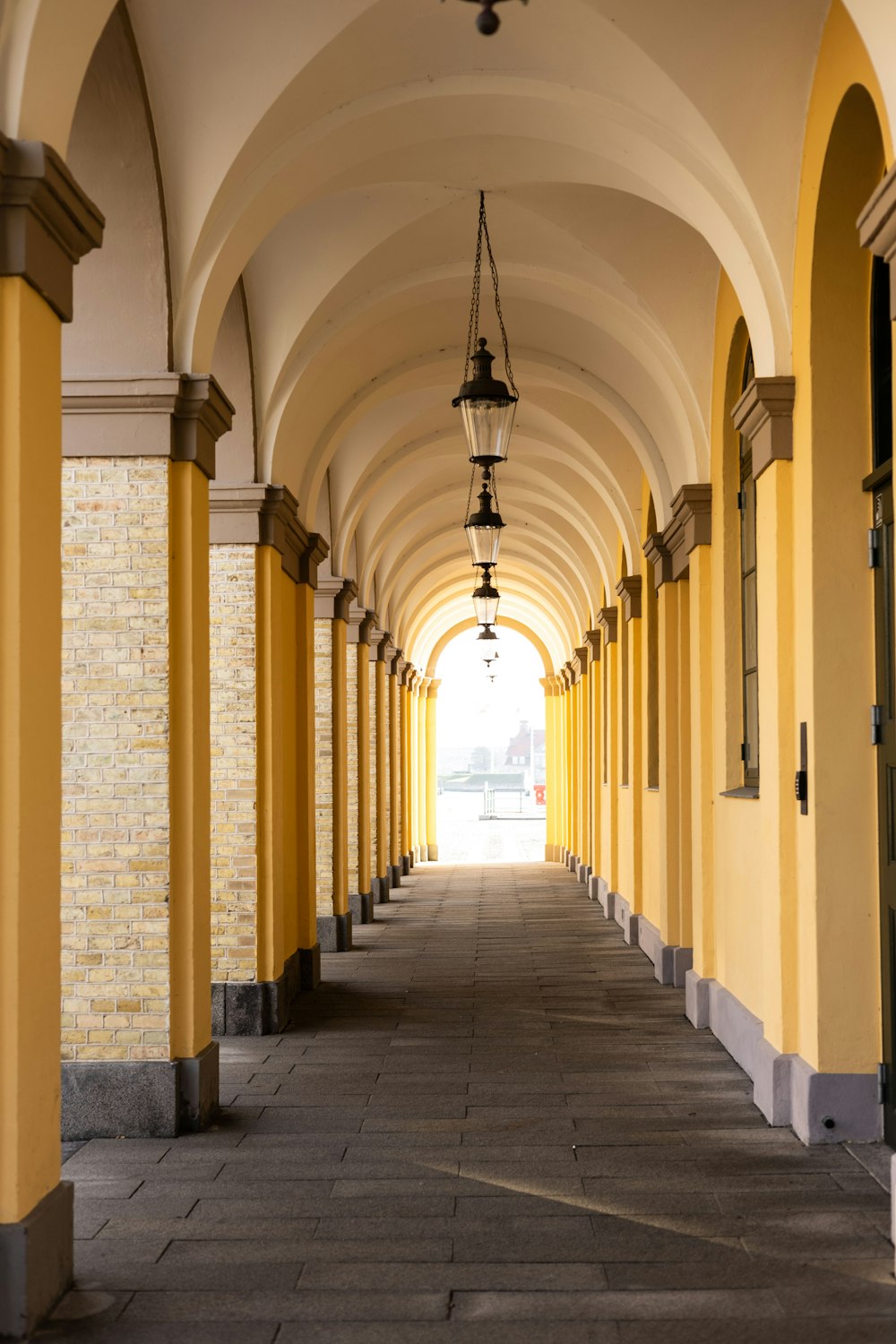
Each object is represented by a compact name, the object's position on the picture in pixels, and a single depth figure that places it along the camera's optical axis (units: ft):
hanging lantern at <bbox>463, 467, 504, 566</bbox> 36.78
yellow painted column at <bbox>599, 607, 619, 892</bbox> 53.45
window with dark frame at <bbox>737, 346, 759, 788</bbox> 27.71
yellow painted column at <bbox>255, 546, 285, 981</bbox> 30.12
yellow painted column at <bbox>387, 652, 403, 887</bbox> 74.28
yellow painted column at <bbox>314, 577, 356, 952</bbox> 43.75
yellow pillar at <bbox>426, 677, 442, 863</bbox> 104.22
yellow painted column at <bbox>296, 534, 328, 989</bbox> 36.17
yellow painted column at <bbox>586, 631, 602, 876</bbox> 62.90
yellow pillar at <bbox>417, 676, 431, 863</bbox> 99.91
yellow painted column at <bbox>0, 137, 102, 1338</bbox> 13.76
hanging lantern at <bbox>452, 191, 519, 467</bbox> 26.04
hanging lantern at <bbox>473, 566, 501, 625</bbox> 51.90
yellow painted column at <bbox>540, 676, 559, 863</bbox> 99.70
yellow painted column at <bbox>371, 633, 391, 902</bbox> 63.36
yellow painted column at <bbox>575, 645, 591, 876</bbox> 71.20
